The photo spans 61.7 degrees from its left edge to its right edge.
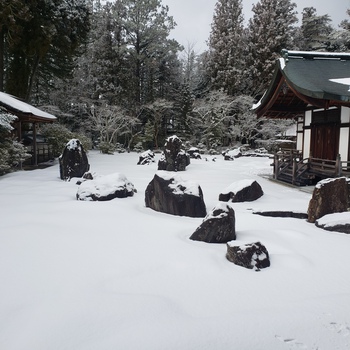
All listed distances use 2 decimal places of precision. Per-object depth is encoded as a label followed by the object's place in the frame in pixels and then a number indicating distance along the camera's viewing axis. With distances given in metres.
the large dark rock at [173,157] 14.62
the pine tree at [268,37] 27.28
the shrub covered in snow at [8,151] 8.56
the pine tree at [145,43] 28.78
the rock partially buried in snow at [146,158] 17.09
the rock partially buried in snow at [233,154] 20.16
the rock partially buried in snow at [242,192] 7.71
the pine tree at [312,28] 28.93
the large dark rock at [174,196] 6.14
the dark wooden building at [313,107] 8.51
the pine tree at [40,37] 15.90
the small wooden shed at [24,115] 12.52
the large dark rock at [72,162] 10.49
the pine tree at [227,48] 28.22
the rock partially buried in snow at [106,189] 7.06
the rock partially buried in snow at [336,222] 5.22
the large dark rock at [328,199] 5.84
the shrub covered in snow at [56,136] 17.95
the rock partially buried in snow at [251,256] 3.72
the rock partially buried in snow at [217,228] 4.57
